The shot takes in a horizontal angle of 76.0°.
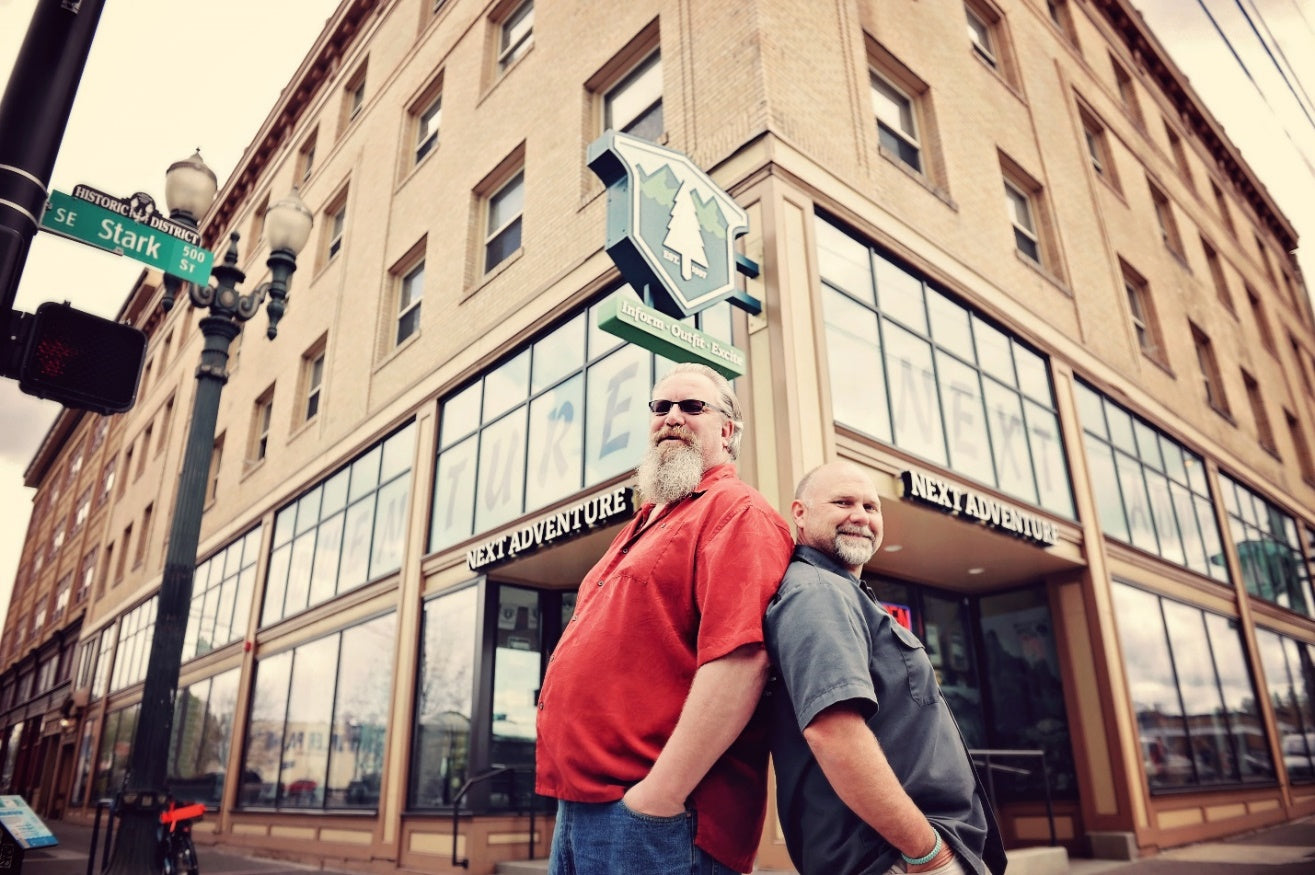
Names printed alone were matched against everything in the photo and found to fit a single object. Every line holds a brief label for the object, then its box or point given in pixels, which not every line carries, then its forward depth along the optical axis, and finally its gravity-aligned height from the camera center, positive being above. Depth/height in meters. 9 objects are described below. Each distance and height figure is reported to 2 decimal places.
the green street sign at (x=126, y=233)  4.77 +3.13
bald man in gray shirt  1.65 +0.00
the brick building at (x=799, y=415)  9.38 +4.37
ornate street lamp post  5.34 +1.90
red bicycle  8.70 -0.82
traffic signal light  3.83 +1.77
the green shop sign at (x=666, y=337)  6.69 +3.27
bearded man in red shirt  1.71 +0.10
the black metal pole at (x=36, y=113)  3.27 +2.47
